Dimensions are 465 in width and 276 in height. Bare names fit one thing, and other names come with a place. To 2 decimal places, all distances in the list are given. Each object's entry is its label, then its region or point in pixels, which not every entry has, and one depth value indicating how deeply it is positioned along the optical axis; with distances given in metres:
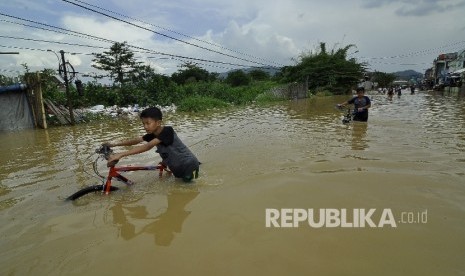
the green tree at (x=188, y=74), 55.06
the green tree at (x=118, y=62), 41.94
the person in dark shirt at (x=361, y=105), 9.87
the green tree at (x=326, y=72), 40.31
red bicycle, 4.29
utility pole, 14.32
